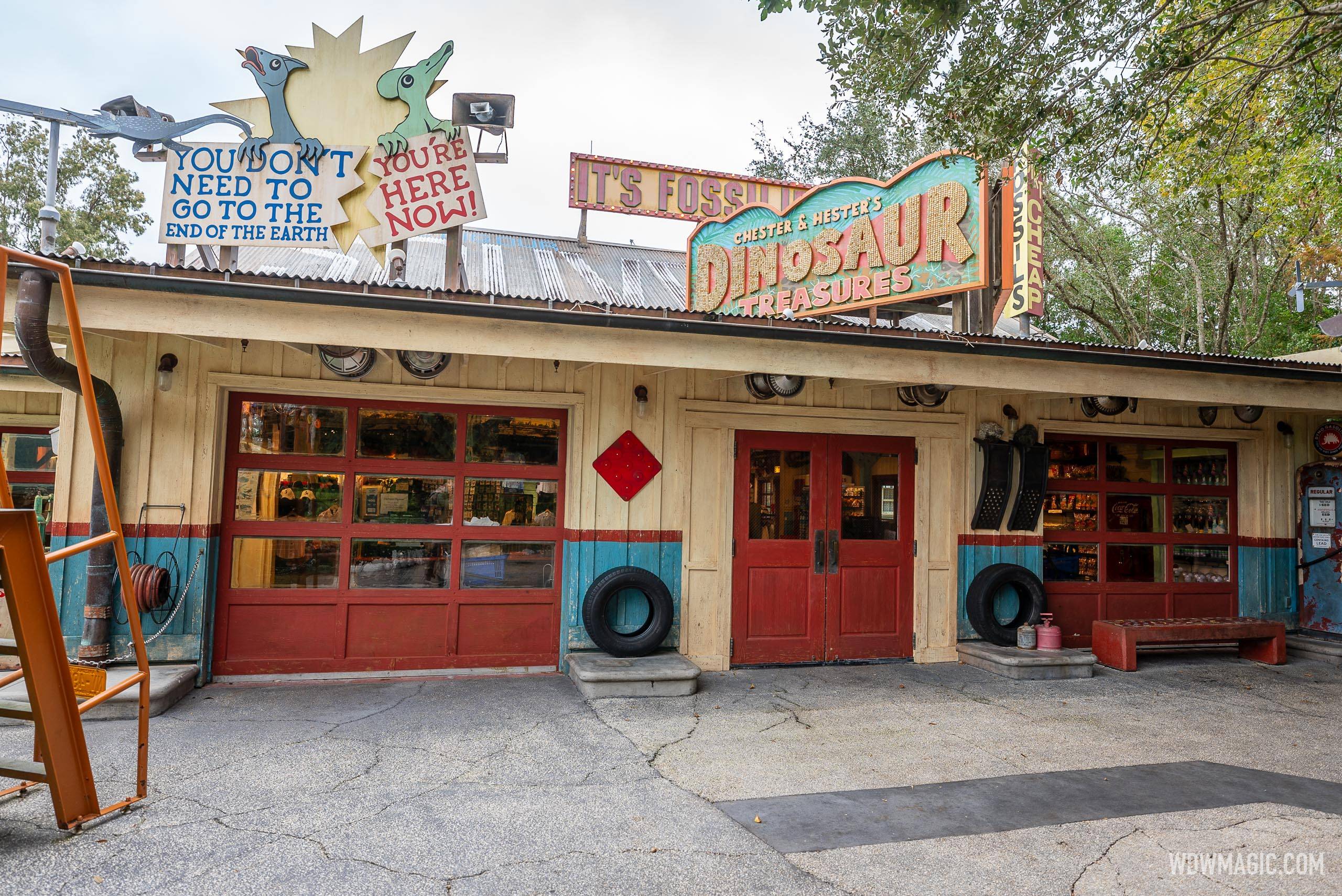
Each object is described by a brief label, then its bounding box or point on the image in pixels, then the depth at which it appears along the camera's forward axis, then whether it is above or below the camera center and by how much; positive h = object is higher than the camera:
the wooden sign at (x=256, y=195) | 6.04 +2.27
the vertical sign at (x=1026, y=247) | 6.94 +2.30
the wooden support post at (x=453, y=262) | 6.07 +1.81
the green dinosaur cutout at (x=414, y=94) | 6.29 +3.20
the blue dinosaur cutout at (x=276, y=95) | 6.20 +3.10
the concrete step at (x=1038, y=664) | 6.59 -1.39
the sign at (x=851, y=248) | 6.61 +2.43
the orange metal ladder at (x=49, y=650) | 3.03 -0.69
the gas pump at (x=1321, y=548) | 7.94 -0.43
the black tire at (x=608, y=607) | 6.16 -0.96
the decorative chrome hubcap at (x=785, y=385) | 6.65 +0.95
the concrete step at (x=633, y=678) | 5.67 -1.37
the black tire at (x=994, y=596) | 7.14 -0.91
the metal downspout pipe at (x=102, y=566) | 5.36 -0.60
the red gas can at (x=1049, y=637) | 7.00 -1.22
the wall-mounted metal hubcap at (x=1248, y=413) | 8.01 +0.95
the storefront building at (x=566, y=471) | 5.36 +0.17
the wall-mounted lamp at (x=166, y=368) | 5.73 +0.84
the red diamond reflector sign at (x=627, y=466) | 6.47 +0.21
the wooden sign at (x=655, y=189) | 10.55 +4.15
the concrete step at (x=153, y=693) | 4.86 -1.37
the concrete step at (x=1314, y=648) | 7.55 -1.40
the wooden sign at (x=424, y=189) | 6.29 +2.43
